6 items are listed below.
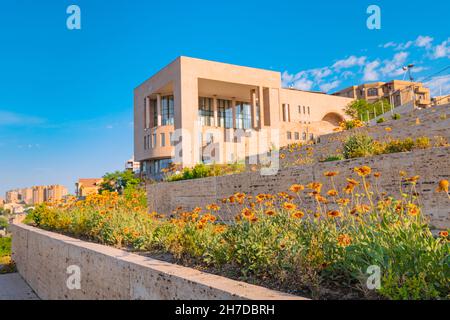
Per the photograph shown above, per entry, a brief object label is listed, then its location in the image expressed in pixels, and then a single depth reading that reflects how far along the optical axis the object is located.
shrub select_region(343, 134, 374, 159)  10.46
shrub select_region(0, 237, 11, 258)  19.05
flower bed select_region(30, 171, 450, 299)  2.71
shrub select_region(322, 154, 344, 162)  11.38
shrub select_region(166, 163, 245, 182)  16.55
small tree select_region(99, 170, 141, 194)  37.97
